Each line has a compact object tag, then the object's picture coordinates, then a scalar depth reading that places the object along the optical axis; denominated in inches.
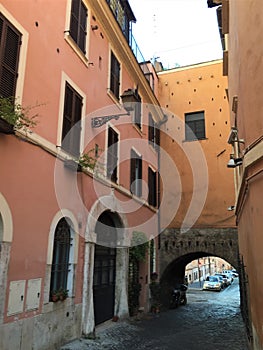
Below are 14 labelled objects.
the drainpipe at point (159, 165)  593.9
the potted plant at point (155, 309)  495.4
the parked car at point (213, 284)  1039.6
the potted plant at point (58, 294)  256.1
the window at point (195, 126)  645.9
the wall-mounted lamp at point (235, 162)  249.5
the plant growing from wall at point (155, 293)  502.0
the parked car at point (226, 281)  1206.9
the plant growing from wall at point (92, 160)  304.2
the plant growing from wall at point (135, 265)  432.8
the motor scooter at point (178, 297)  580.4
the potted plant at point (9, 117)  197.9
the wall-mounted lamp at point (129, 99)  296.2
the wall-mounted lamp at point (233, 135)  310.7
